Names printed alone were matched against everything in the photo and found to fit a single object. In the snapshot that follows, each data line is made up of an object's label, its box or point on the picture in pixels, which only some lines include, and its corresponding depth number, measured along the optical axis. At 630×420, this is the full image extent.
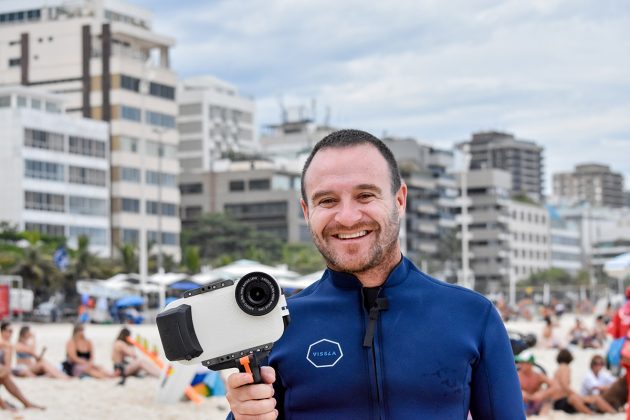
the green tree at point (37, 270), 53.22
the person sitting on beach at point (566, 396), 14.36
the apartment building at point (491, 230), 126.81
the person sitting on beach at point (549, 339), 27.17
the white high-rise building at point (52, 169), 70.94
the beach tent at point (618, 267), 23.58
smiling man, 2.70
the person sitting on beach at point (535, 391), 14.06
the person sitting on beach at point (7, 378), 14.33
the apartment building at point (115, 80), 82.19
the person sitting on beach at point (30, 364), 18.56
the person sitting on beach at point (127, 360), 19.08
